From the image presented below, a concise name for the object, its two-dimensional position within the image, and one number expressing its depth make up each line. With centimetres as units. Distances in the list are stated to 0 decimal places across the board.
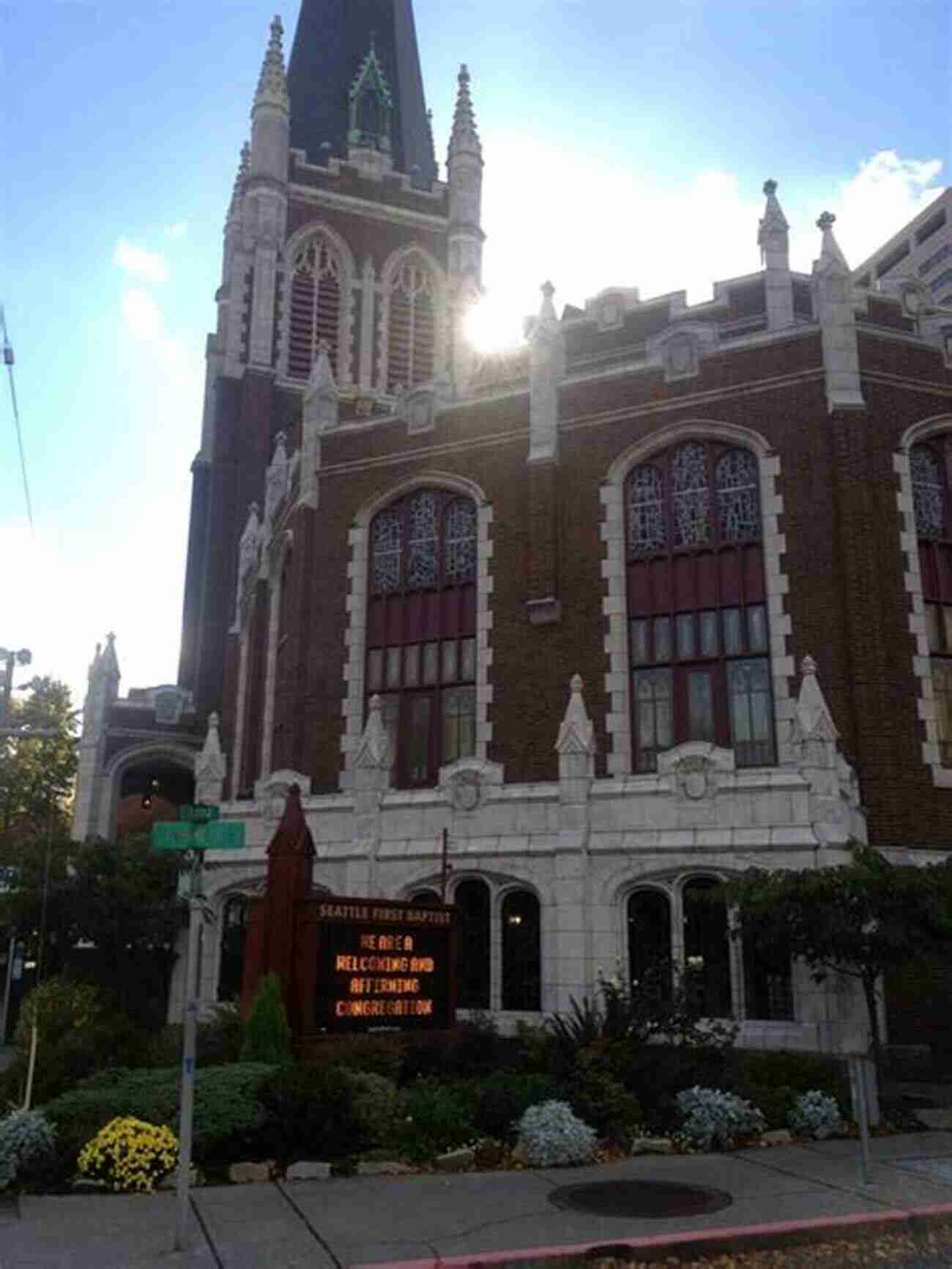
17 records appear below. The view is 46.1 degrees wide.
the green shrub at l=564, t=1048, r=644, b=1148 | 1202
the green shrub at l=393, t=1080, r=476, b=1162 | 1105
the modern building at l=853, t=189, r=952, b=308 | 10862
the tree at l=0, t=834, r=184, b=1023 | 2331
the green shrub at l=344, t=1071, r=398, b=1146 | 1116
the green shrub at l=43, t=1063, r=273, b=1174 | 1045
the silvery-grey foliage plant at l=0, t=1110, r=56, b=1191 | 969
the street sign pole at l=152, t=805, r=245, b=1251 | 807
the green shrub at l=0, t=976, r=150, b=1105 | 1289
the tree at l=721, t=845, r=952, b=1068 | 1354
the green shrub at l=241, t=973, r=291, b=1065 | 1238
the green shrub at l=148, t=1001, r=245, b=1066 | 1345
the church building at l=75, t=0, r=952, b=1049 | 1800
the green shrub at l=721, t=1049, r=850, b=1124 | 1365
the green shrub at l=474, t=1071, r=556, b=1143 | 1177
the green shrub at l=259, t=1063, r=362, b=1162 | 1077
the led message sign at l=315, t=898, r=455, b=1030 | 1318
